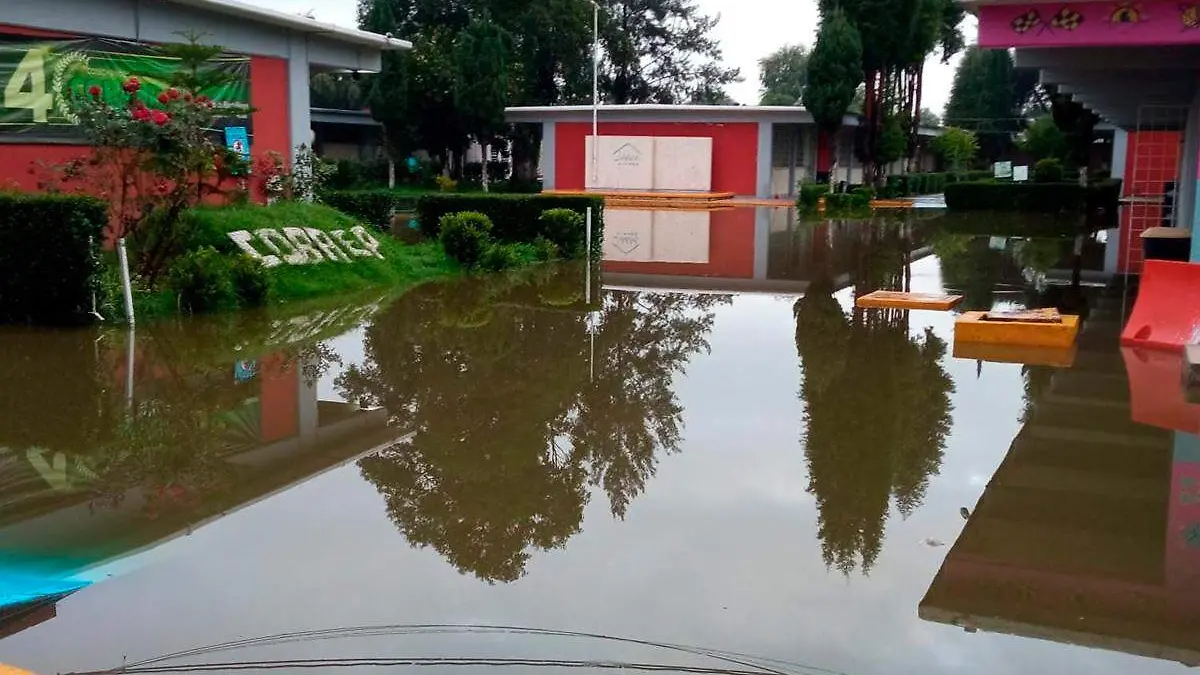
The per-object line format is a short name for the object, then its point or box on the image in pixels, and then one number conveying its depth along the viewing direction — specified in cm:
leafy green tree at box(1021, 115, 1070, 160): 4841
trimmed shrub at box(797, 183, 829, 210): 3741
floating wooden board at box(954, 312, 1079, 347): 1121
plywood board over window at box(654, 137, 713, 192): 4053
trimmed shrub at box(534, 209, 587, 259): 1925
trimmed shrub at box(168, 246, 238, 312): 1277
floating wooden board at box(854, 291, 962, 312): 1371
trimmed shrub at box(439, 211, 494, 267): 1762
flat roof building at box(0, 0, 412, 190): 1531
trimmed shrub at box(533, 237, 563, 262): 1894
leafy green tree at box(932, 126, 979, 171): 5606
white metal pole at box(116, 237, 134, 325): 1181
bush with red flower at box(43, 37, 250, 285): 1245
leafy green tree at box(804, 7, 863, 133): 3788
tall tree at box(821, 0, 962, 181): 3950
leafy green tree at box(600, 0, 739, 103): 5209
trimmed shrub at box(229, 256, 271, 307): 1334
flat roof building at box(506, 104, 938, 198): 4053
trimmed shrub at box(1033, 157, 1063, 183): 3781
